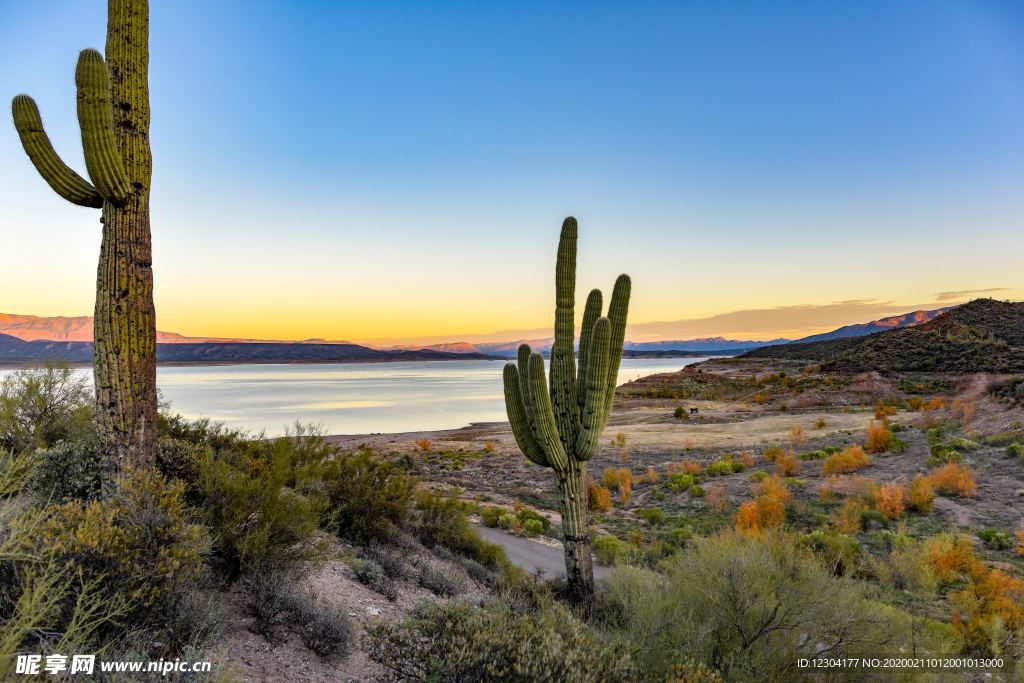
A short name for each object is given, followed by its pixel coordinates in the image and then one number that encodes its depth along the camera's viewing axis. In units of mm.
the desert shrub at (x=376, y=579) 7047
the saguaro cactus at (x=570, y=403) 7180
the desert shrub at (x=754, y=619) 5066
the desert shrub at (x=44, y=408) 7761
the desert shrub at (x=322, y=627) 5000
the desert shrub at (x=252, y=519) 5559
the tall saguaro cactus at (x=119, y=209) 5285
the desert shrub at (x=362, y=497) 8742
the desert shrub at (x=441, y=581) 7727
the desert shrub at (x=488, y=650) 4039
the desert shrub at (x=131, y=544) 3703
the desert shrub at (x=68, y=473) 5932
